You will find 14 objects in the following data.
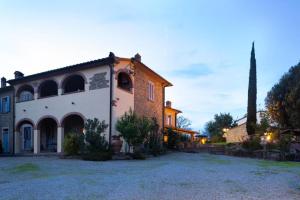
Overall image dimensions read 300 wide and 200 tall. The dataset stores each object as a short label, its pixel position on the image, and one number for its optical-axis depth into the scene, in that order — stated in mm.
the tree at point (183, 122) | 48028
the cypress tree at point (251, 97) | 20207
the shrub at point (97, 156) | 12607
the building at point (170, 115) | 25335
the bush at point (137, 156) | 13624
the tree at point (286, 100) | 19496
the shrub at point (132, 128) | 13406
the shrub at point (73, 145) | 13693
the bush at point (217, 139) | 33670
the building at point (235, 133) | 28184
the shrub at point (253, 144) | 16220
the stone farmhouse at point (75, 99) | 14633
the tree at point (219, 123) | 41009
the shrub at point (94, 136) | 13314
